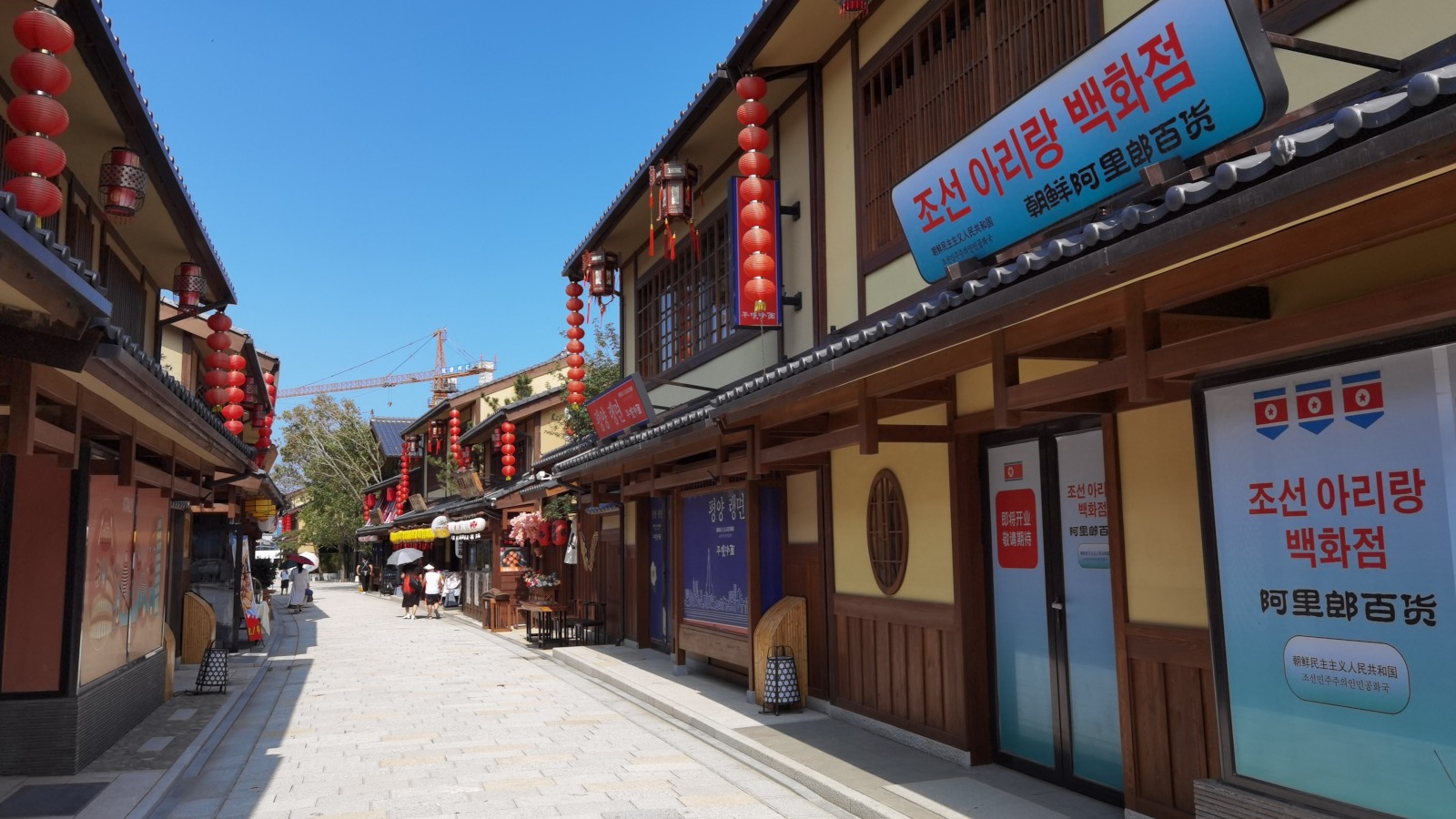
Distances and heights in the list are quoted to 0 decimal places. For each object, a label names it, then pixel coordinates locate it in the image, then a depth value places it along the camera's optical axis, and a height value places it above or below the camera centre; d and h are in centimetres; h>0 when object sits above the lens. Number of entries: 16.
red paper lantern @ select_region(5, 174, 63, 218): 652 +230
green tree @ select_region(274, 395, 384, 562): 5634 +463
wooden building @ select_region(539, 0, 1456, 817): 415 +68
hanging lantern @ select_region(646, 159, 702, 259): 1319 +453
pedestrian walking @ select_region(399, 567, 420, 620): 3109 -173
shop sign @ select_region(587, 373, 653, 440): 1419 +186
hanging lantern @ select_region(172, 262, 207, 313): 1346 +349
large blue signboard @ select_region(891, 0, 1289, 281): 455 +216
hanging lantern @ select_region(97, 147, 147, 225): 936 +340
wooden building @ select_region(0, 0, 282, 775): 532 +104
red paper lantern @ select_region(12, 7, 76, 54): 655 +341
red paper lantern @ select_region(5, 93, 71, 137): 659 +287
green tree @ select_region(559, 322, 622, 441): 2206 +347
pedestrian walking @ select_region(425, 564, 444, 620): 3019 -166
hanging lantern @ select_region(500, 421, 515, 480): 2930 +258
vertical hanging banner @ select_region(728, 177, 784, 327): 1128 +285
